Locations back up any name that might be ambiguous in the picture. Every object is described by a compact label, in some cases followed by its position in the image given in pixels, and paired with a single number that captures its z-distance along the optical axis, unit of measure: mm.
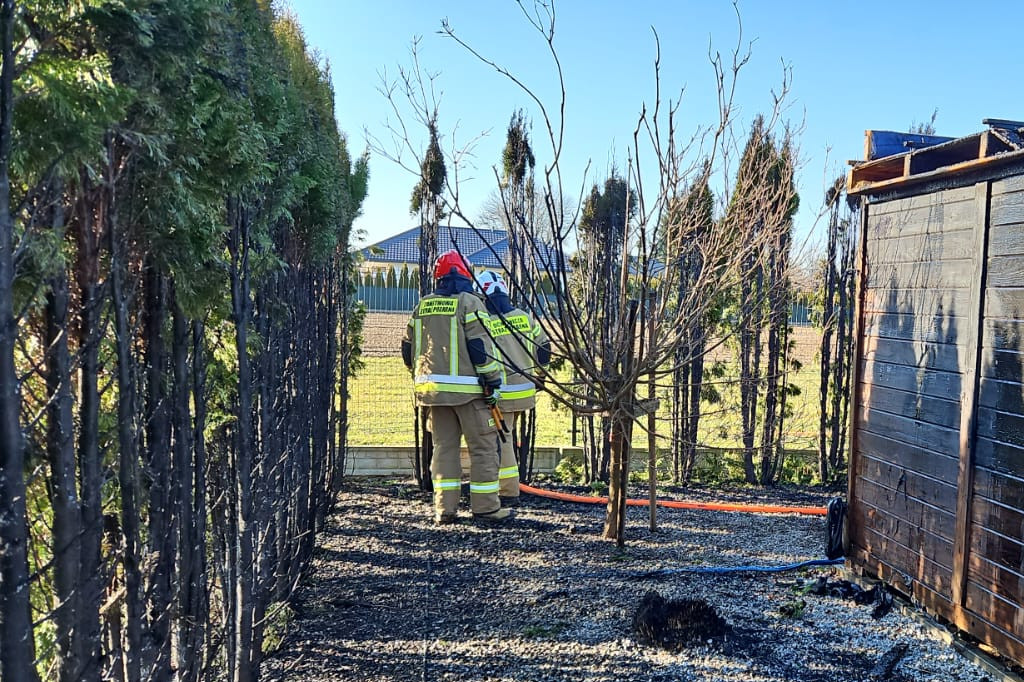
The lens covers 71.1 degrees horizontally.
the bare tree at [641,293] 3516
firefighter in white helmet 5965
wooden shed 3479
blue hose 4719
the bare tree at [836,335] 7160
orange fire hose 6438
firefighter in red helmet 5883
